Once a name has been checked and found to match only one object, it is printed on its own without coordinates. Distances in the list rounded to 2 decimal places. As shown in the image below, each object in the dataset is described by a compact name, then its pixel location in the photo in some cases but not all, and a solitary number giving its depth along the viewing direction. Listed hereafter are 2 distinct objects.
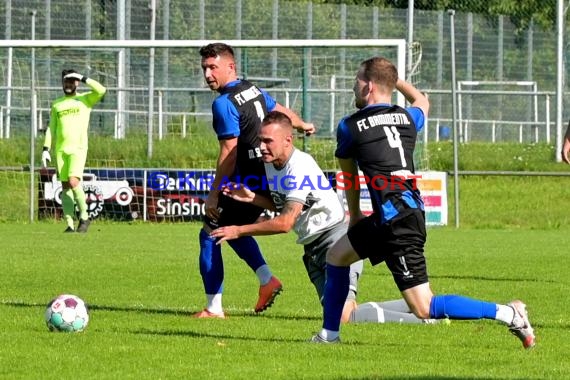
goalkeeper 35.59
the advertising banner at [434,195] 39.62
